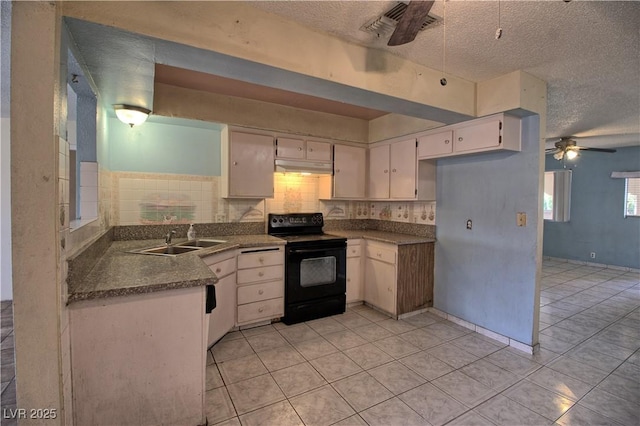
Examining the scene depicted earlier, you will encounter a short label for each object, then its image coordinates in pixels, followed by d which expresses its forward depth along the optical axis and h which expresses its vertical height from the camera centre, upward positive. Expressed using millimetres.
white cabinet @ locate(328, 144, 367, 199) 3957 +450
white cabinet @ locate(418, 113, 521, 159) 2697 +702
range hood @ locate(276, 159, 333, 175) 3553 +484
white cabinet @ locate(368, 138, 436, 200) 3564 +424
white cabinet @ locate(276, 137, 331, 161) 3557 +692
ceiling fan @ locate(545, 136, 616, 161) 4535 +935
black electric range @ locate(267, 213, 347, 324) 3268 -733
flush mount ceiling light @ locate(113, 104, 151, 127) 2510 +760
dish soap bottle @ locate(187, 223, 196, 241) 3086 -308
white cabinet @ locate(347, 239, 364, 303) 3744 -815
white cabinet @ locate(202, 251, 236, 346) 2650 -867
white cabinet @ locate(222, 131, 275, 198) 3271 +443
